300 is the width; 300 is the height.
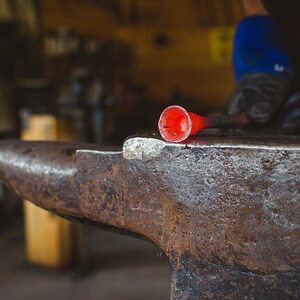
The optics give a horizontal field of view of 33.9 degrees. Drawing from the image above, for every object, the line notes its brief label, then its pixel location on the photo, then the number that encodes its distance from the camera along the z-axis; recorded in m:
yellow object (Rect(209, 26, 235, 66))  6.81
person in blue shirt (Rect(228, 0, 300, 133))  1.08
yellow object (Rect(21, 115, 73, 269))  3.22
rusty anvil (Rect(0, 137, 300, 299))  0.72
